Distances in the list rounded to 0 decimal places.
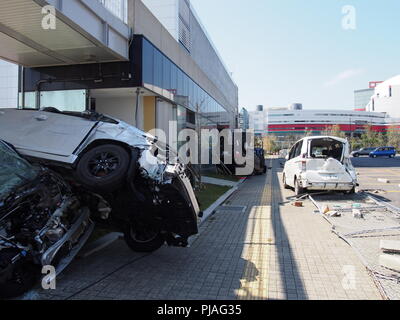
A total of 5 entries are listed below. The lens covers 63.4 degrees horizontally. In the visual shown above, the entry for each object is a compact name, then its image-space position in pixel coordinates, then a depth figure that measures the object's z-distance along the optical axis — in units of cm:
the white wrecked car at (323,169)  1041
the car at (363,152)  5260
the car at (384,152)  4794
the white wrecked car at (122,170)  436
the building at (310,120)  9688
